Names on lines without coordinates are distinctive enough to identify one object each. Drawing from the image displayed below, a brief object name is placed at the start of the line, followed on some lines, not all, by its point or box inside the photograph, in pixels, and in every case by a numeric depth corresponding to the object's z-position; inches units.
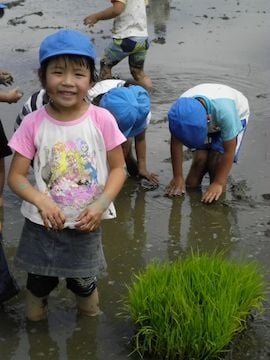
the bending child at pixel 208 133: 170.1
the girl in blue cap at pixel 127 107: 159.9
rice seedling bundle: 112.3
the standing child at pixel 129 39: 267.1
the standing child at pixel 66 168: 110.2
